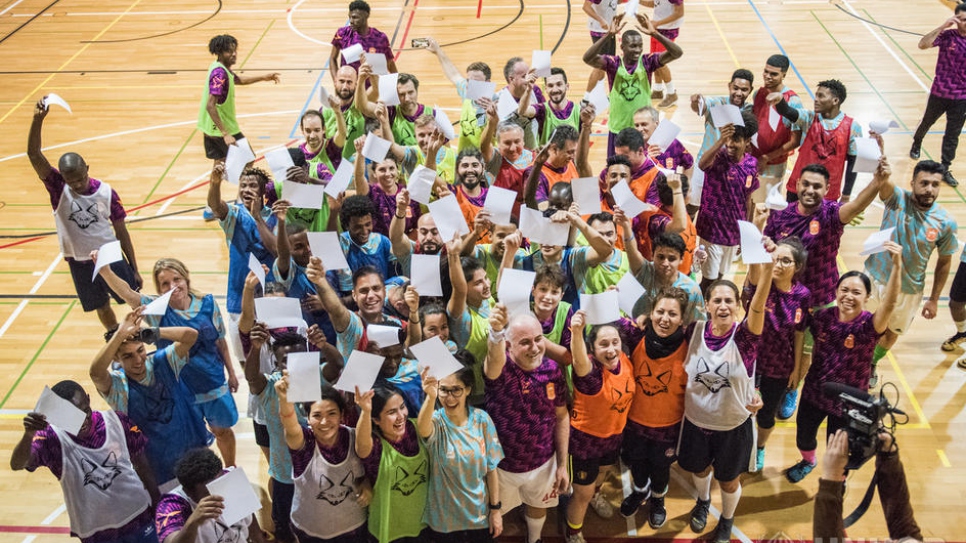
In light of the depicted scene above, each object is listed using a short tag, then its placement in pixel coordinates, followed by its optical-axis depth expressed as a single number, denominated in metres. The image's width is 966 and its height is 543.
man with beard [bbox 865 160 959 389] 6.07
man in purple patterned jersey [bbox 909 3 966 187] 9.09
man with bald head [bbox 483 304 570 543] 4.64
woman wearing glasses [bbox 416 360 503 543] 4.51
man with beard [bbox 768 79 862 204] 7.48
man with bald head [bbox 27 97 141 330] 6.37
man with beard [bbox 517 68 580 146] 7.86
